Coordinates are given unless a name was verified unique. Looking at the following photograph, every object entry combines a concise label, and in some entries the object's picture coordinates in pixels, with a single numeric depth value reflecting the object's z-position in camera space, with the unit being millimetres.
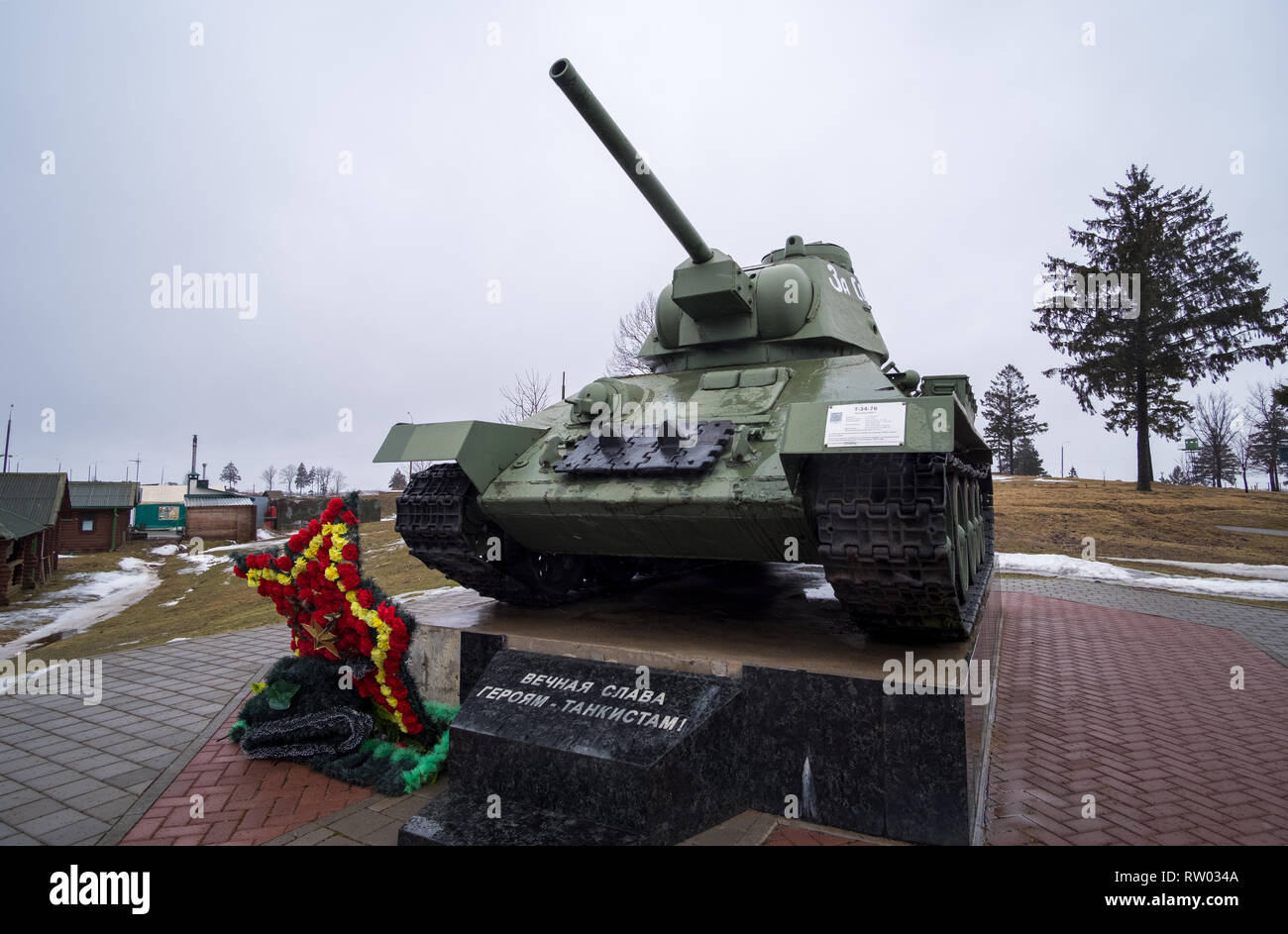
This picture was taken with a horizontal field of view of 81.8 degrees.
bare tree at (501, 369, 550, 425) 26062
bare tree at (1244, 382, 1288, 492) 42219
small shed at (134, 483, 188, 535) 34906
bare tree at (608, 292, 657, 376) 26944
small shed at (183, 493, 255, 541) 33156
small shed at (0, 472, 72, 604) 17397
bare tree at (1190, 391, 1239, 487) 42125
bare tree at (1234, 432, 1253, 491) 49038
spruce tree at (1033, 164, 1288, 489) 23766
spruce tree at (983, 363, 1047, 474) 43844
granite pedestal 3363
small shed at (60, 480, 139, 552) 31516
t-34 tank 3756
